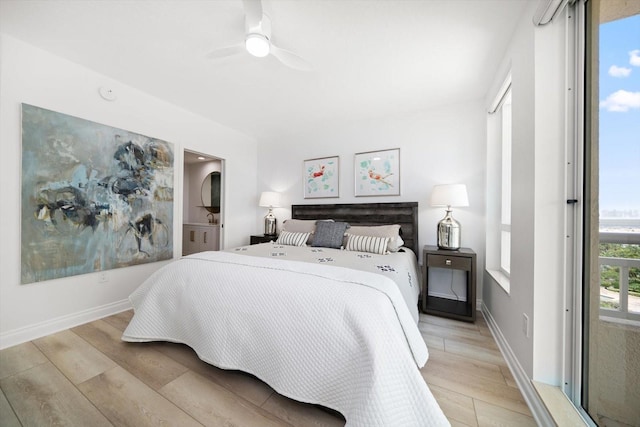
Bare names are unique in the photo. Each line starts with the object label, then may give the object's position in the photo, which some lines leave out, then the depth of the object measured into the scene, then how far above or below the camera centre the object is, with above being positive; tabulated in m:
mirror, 4.92 +0.44
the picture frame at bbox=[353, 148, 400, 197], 3.11 +0.59
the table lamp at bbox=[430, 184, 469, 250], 2.42 +0.12
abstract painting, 1.97 +0.15
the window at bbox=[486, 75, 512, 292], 2.29 +0.32
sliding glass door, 0.92 +0.00
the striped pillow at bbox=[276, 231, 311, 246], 2.87 -0.32
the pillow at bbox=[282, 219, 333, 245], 3.01 -0.18
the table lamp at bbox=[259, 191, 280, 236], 3.74 +0.14
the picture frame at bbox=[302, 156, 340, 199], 3.51 +0.58
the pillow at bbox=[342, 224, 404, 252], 2.50 -0.20
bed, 1.04 -0.65
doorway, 4.36 +0.19
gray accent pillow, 2.70 -0.25
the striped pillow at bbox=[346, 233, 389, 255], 2.42 -0.32
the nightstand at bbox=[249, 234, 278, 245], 3.62 -0.41
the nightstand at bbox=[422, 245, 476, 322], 2.31 -0.63
